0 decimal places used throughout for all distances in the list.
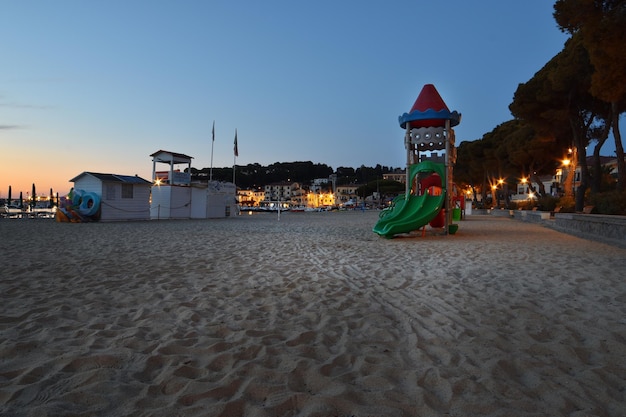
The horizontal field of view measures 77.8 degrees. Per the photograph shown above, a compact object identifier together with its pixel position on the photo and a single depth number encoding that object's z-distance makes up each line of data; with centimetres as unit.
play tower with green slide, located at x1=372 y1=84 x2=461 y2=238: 1378
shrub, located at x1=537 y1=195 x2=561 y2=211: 2594
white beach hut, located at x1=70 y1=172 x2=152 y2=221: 2320
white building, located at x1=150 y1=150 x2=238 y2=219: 2819
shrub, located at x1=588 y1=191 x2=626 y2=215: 1438
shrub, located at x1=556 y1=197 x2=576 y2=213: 2219
